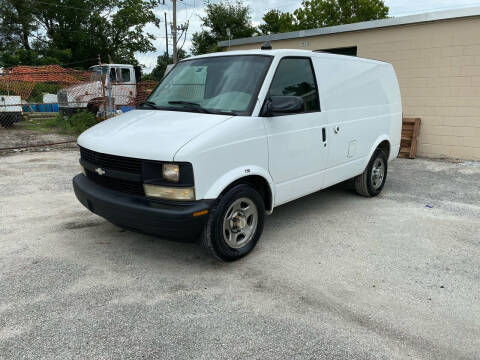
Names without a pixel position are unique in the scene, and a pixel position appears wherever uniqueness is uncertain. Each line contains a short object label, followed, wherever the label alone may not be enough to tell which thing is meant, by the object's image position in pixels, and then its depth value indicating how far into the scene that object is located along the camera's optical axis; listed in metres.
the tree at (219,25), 41.38
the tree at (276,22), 43.30
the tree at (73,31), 34.56
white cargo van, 3.21
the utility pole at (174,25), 26.28
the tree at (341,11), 39.28
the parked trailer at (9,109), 11.87
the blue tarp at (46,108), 17.09
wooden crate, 9.54
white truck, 14.81
